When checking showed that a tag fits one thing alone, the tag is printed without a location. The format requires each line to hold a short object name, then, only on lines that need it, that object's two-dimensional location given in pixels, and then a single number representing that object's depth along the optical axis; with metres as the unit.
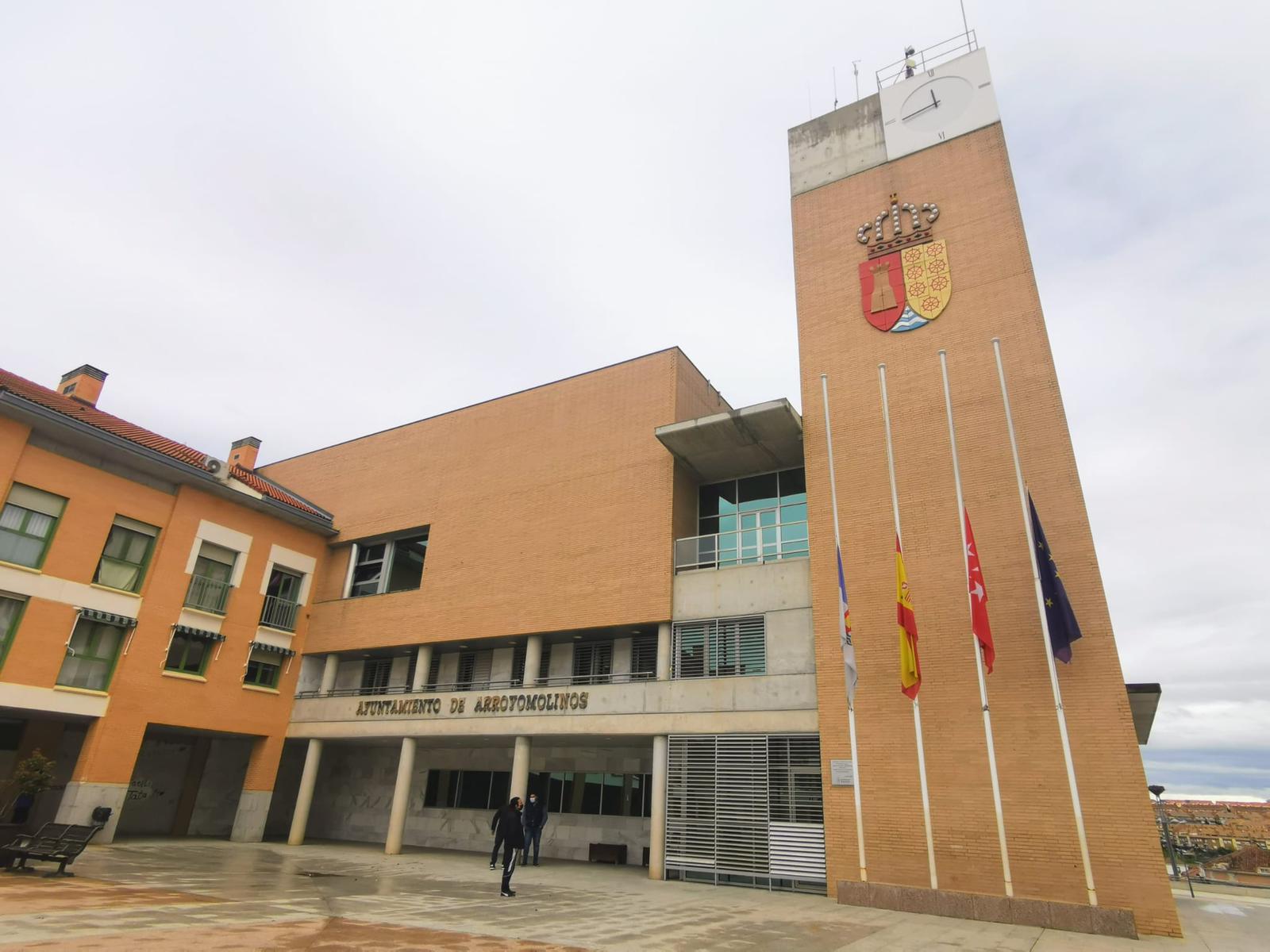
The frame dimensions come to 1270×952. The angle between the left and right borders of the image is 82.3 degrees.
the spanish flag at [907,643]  14.80
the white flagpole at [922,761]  14.50
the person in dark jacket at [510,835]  13.12
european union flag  14.01
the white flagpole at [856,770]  15.09
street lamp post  23.92
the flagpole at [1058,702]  13.17
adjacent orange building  19.97
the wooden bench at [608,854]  21.59
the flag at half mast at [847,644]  15.56
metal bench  12.18
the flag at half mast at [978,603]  14.41
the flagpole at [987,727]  13.81
